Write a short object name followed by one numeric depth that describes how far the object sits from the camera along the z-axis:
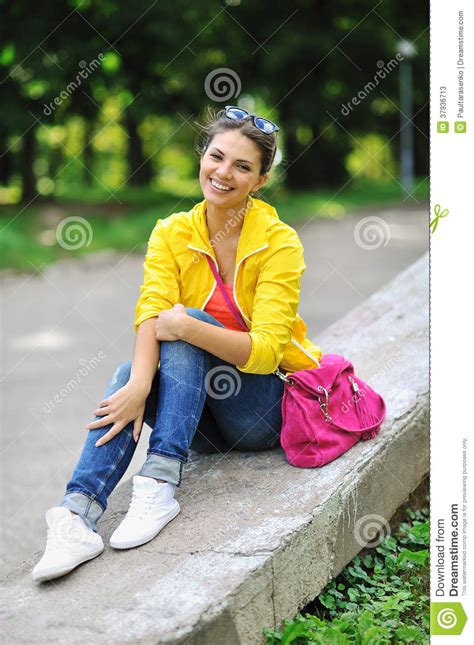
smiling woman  2.44
